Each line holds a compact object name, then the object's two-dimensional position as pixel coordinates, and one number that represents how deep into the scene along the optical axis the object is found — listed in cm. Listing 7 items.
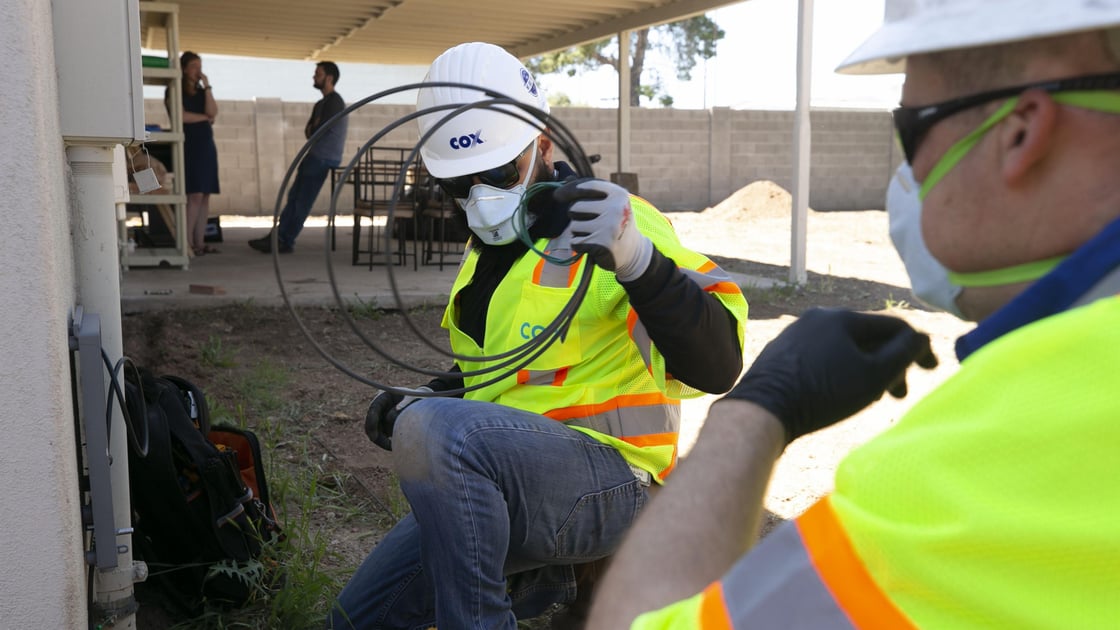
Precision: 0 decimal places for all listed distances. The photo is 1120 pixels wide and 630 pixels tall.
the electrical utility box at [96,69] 201
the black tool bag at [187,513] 245
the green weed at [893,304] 756
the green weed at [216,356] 518
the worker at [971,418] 67
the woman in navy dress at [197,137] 888
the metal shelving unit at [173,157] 762
